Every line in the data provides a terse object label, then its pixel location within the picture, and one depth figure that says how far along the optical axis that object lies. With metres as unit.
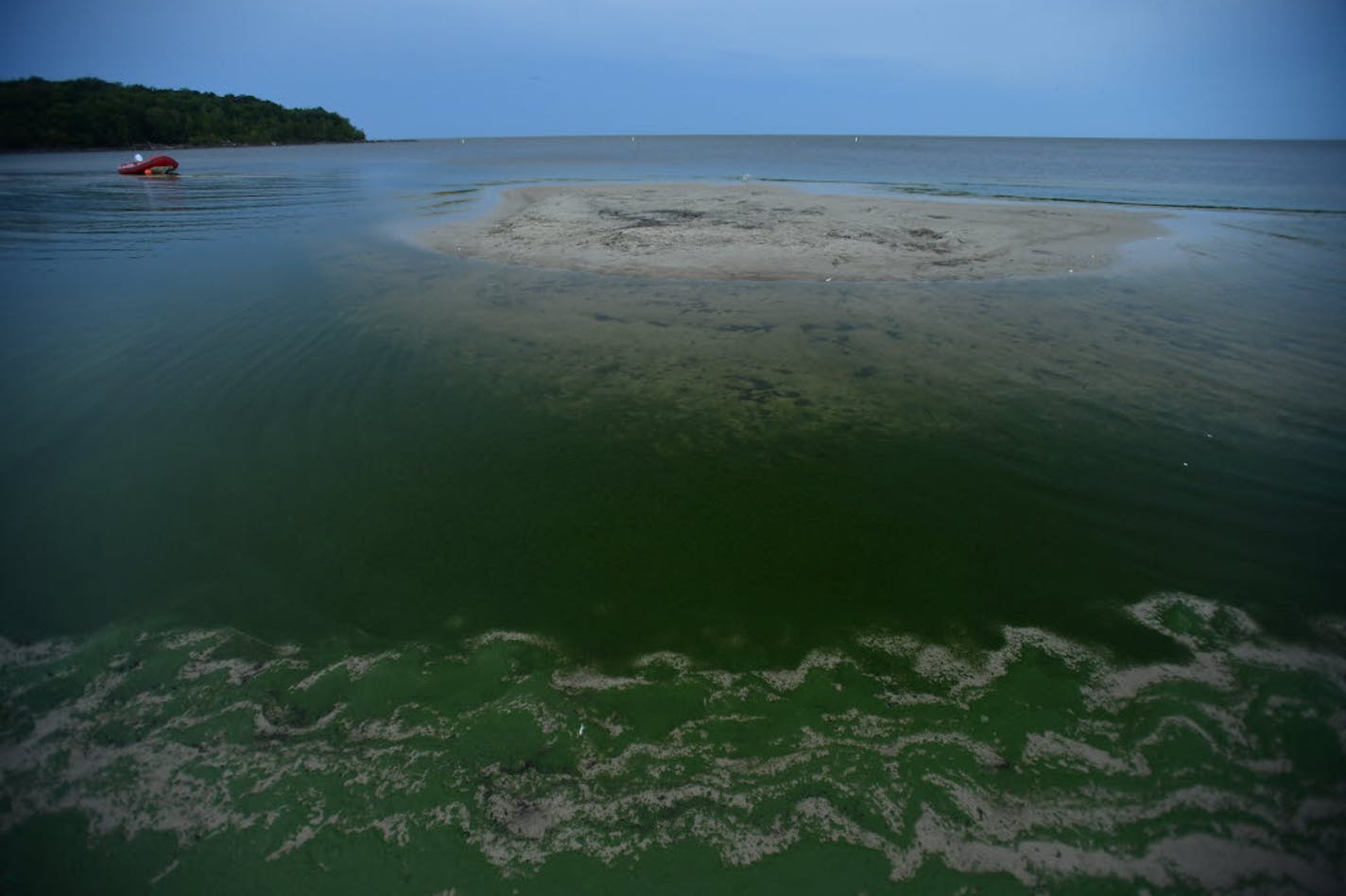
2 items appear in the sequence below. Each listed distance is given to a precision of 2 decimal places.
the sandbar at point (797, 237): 14.66
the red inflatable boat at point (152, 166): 37.84
